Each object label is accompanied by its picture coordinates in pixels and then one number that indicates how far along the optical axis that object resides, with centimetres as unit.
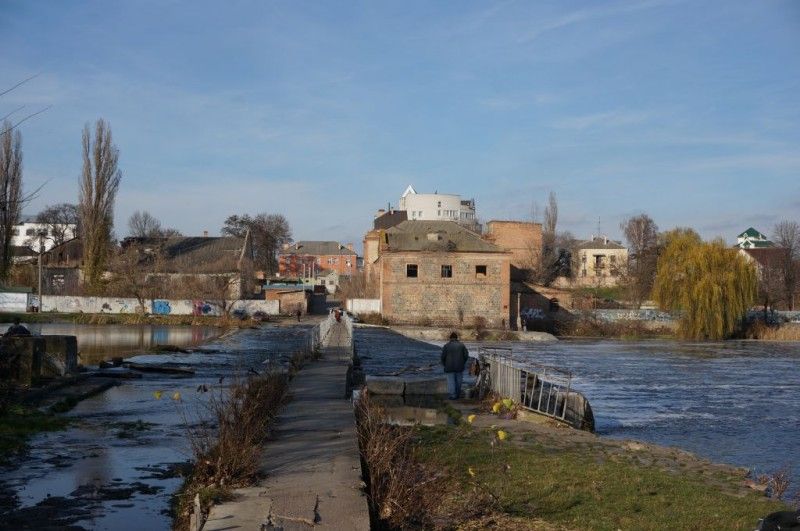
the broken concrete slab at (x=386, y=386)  2208
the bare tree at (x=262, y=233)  11794
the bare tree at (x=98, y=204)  7269
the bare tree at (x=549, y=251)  9445
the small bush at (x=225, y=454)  927
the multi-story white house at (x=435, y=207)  13075
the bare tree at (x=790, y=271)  8875
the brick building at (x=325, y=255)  16536
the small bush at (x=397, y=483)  899
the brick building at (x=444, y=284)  6512
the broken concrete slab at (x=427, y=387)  2242
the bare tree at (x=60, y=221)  11088
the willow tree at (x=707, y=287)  6153
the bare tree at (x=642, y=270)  8350
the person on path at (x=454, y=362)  2014
